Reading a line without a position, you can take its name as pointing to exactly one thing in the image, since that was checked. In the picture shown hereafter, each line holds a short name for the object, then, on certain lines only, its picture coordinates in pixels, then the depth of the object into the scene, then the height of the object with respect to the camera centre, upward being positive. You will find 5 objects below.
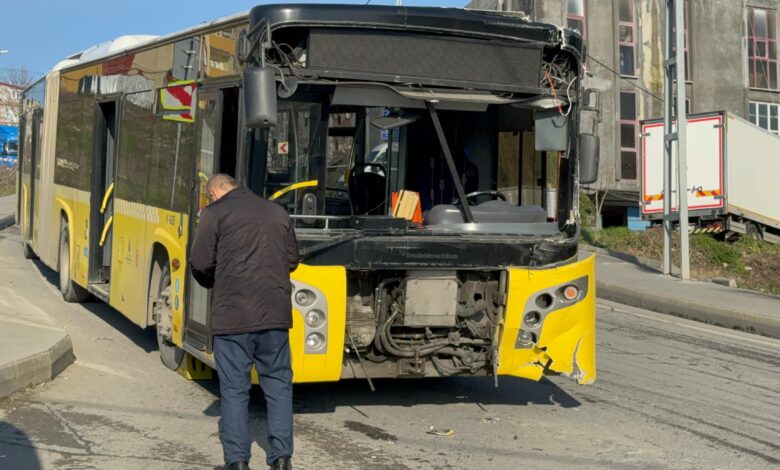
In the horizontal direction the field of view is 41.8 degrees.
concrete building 37.16 +8.76
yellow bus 7.03 +0.87
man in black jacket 5.60 -0.12
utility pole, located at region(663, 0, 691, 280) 18.55 +3.29
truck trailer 26.81 +3.29
